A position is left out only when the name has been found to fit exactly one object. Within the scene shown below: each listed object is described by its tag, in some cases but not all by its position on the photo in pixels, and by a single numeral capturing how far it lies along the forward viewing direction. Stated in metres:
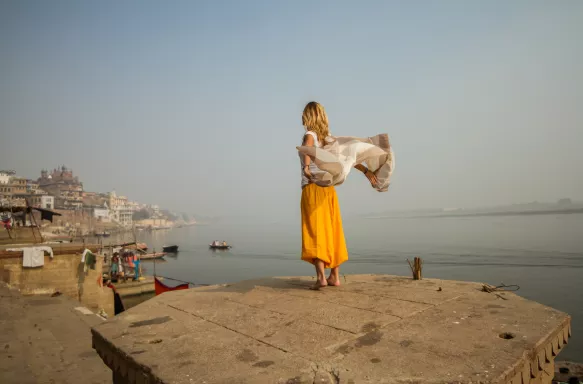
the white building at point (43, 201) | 125.64
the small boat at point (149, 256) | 66.35
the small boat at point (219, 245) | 92.03
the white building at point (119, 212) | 172.88
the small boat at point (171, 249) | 84.61
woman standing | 4.74
